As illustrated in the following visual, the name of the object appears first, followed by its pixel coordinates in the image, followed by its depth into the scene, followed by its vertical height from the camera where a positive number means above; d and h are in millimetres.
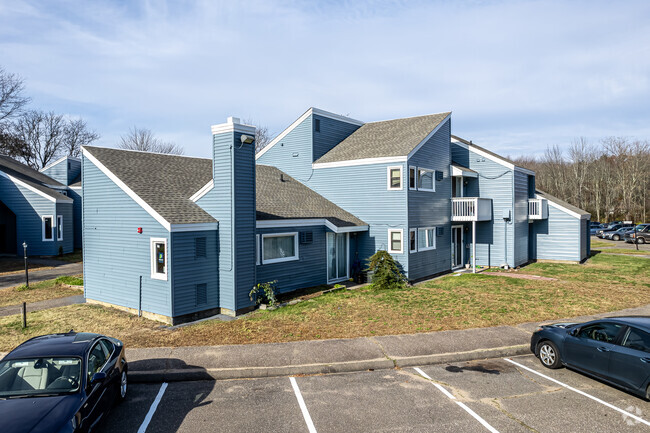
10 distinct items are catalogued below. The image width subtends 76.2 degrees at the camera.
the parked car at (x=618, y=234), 47125 -2649
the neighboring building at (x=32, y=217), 29781 -10
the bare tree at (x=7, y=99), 40188 +11502
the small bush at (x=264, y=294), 14461 -2817
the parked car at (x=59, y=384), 5555 -2570
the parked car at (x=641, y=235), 42875 -2570
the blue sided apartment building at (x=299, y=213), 13734 +58
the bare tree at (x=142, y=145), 60881 +10465
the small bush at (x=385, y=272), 18067 -2595
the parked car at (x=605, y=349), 7609 -2819
